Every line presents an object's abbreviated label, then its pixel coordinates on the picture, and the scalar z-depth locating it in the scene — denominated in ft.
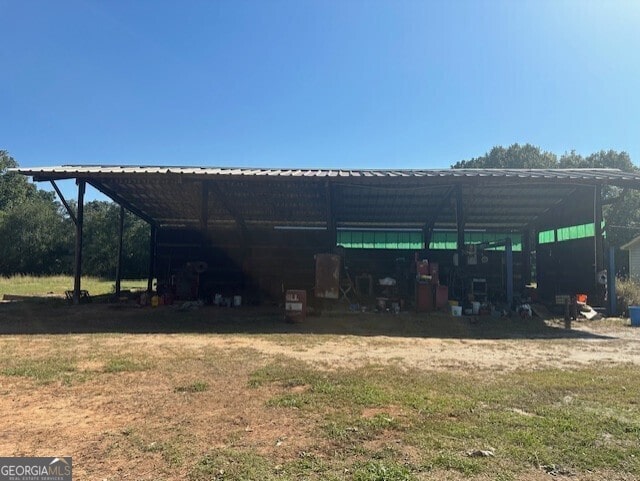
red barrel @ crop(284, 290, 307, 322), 38.86
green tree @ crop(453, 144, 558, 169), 153.28
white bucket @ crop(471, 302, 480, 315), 45.75
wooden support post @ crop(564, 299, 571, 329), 38.57
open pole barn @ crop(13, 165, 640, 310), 46.21
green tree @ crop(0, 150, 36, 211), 176.24
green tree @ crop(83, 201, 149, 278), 126.93
